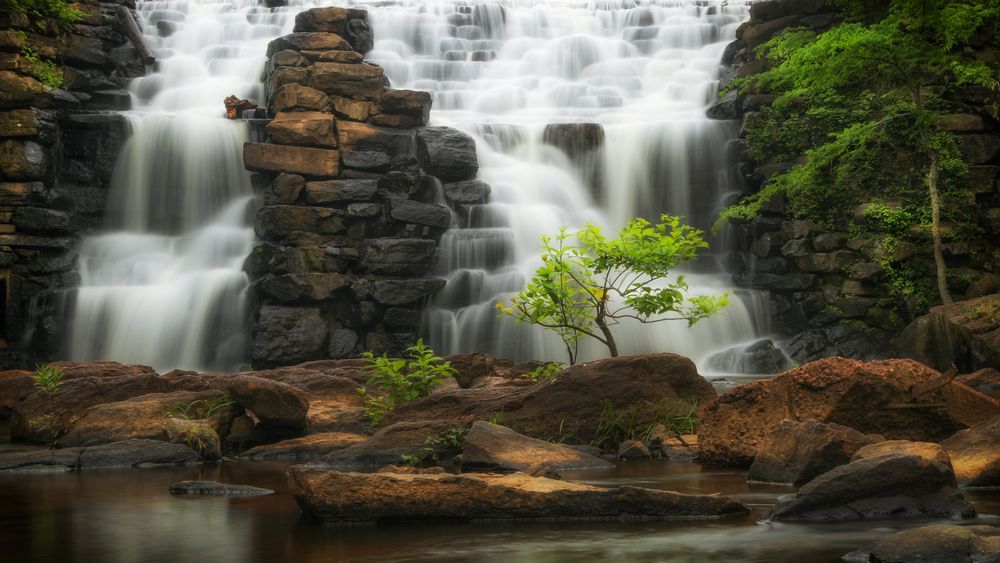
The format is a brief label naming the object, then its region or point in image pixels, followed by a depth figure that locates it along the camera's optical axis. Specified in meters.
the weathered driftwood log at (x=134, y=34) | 27.94
